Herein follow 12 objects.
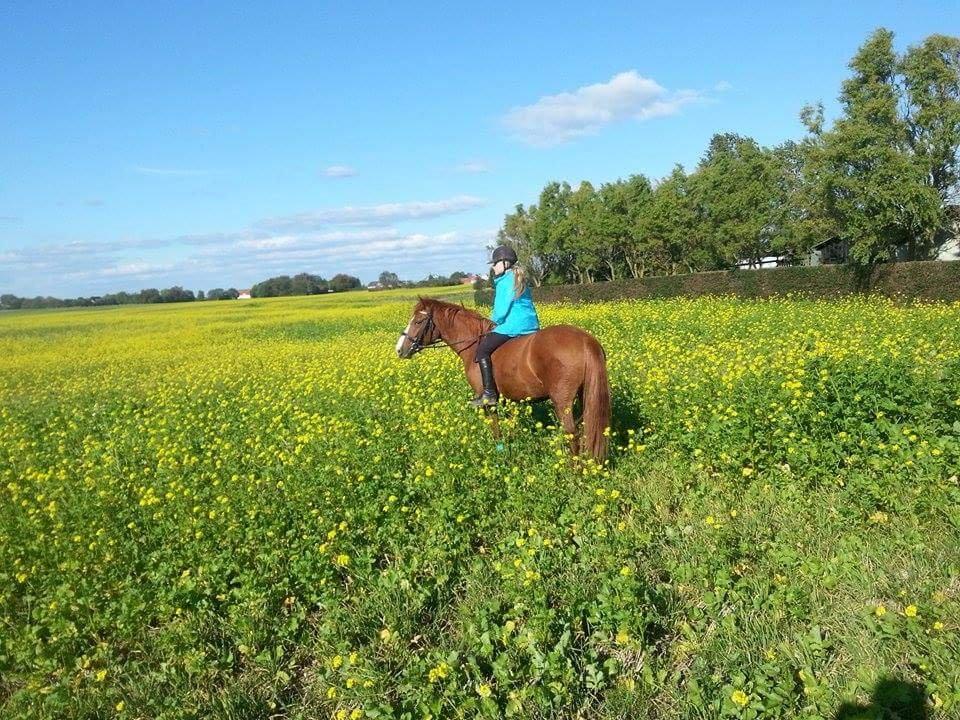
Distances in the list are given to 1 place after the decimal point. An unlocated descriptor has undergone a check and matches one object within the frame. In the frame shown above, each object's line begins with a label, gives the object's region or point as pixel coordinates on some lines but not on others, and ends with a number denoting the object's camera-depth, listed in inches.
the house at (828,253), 2335.1
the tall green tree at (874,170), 1057.5
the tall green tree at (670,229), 1894.7
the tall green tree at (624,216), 2016.5
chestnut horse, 242.1
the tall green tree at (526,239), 2498.8
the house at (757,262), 2133.9
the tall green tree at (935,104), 1081.4
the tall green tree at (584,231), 2118.6
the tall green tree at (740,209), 1915.6
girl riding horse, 289.9
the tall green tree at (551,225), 2394.2
